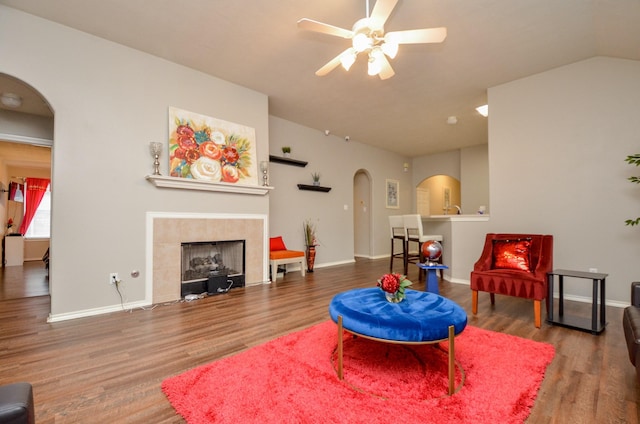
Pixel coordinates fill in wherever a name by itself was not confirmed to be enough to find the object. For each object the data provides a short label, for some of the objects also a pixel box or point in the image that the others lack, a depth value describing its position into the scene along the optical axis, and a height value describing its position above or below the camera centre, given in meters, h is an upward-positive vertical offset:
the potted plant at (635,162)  2.96 +0.53
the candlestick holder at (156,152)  3.52 +0.79
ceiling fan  2.18 +1.45
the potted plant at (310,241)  5.83 -0.55
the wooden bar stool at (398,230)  5.49 -0.33
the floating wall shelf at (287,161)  5.49 +1.08
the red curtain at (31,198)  7.72 +0.51
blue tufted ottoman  1.66 -0.65
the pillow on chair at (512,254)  3.16 -0.46
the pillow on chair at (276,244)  5.17 -0.53
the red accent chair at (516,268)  2.78 -0.59
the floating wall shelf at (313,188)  6.00 +0.59
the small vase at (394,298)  2.08 -0.61
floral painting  3.75 +0.94
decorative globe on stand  3.03 -0.40
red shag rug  1.48 -1.03
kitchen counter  4.44 -0.44
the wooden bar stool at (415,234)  5.11 -0.36
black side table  2.56 -0.95
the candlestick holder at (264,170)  4.57 +0.72
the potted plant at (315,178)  6.27 +0.82
